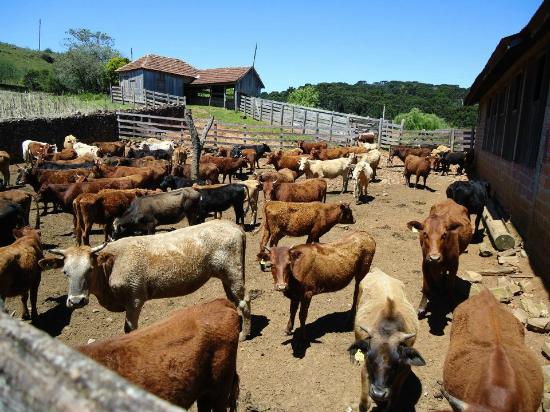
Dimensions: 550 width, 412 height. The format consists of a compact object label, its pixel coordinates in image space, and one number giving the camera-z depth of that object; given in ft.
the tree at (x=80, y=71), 183.42
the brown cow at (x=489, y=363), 10.99
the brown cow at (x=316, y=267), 20.84
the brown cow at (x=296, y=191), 41.93
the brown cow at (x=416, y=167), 61.46
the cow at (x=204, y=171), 55.88
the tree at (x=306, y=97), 197.16
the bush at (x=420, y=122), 160.56
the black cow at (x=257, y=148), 77.96
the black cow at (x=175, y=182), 46.44
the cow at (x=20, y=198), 36.17
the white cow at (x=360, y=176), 52.65
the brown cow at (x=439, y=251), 22.45
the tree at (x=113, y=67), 177.99
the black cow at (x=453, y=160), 76.33
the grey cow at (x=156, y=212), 33.11
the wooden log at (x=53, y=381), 2.93
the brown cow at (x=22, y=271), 22.31
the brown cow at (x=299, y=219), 32.78
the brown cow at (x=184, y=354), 11.28
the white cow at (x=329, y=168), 60.04
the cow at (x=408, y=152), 80.33
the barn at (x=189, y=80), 147.13
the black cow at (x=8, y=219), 31.40
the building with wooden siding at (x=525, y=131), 28.27
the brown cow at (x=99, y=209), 35.04
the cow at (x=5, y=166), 54.44
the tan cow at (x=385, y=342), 13.87
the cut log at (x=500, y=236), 32.19
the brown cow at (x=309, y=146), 83.76
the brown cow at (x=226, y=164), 62.44
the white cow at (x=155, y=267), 18.14
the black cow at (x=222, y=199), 39.94
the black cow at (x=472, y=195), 37.96
